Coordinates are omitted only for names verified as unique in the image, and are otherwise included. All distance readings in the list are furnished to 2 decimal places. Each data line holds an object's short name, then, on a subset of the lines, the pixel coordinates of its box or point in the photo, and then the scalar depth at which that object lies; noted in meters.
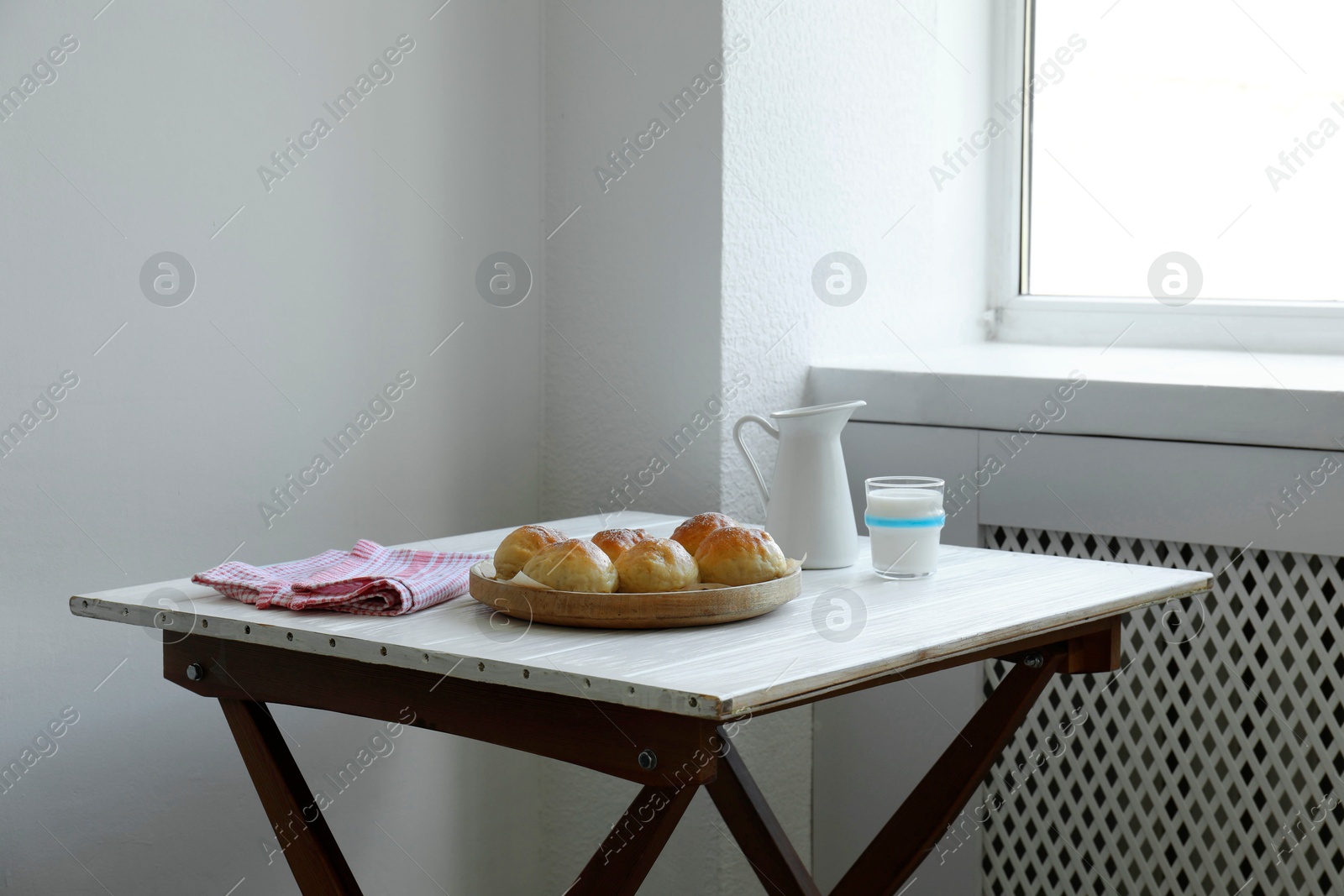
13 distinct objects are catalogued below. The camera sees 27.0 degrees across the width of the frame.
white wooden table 2.39
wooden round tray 2.52
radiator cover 3.06
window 3.42
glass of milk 2.73
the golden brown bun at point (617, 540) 2.60
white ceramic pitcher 2.81
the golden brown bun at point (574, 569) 2.54
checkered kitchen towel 2.59
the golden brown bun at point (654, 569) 2.54
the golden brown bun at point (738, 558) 2.58
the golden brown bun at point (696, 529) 2.65
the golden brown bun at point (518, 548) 2.62
